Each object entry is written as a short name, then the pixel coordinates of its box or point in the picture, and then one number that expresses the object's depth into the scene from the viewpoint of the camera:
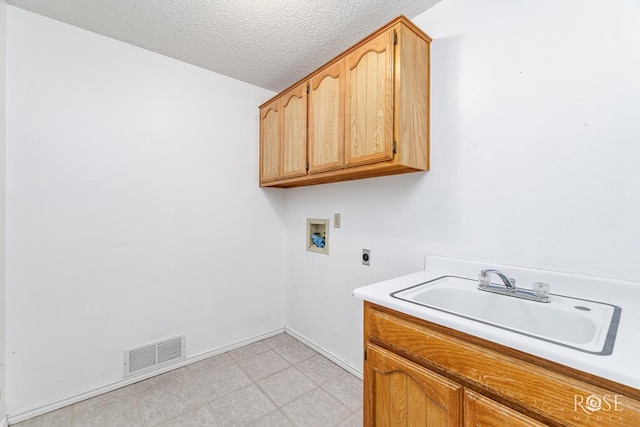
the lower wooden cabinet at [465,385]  0.65
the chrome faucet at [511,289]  1.08
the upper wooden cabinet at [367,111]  1.39
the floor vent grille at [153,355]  1.90
